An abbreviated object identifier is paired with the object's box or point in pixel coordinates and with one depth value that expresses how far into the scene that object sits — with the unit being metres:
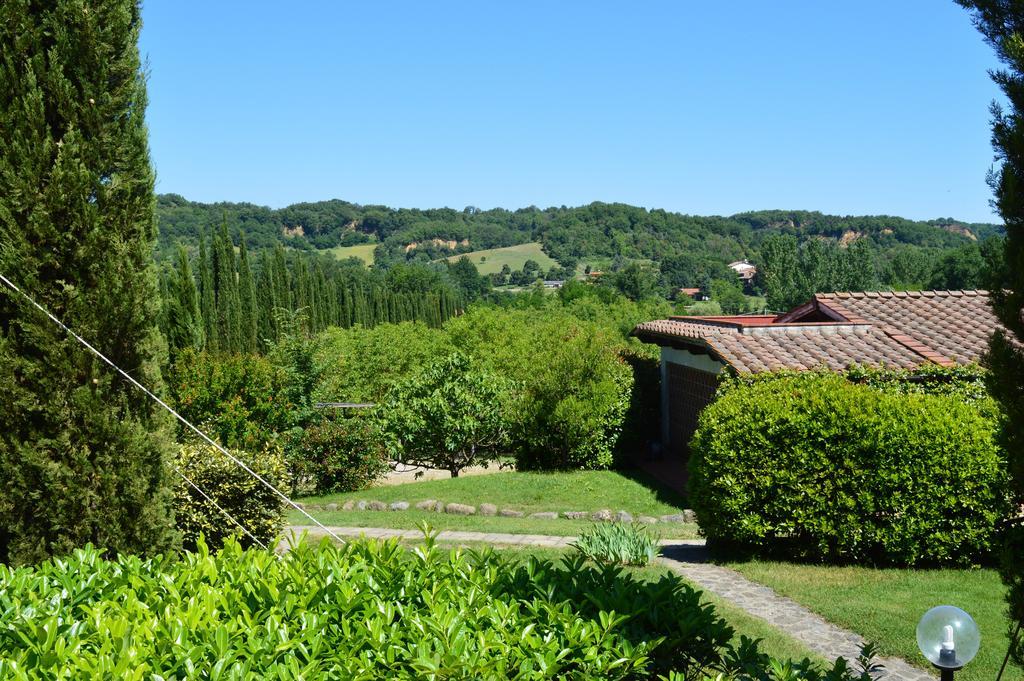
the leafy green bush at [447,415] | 20.59
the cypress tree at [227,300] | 35.84
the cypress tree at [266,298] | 38.12
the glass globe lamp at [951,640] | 3.67
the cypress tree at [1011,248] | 3.60
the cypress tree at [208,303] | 34.78
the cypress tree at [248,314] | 36.69
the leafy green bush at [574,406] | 20.44
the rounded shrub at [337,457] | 18.78
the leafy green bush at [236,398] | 17.05
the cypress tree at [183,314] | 24.16
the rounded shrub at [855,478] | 9.65
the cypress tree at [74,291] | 6.31
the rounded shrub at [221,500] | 9.65
